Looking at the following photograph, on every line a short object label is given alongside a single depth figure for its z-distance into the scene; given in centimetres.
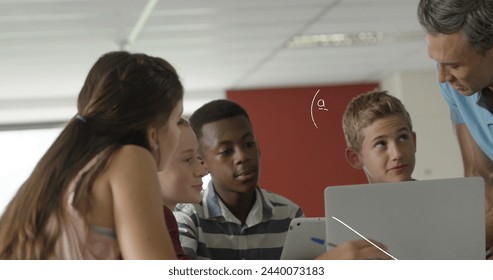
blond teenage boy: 359
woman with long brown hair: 325
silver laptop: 339
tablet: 347
